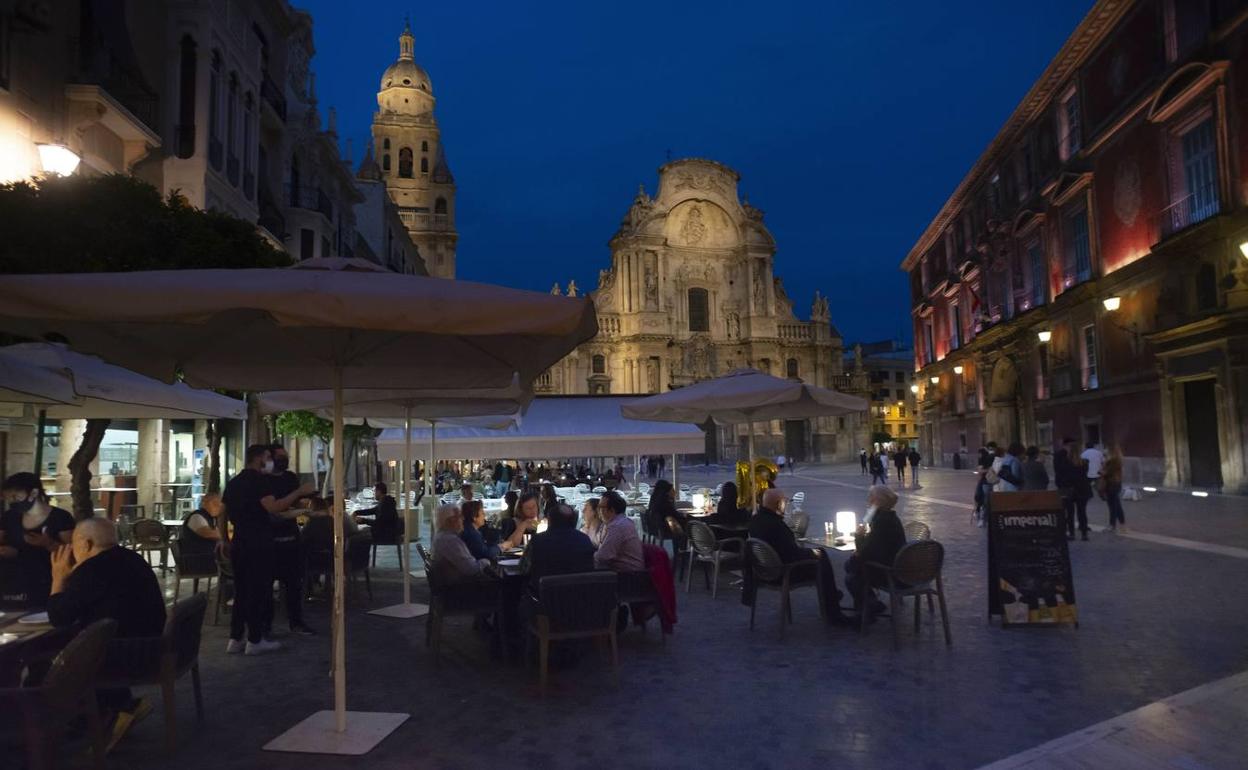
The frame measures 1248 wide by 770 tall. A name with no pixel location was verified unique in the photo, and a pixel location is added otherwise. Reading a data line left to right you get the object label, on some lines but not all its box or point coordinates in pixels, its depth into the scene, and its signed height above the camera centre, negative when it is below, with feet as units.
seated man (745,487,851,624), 22.79 -3.15
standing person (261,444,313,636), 22.00 -2.80
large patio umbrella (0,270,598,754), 11.67 +2.17
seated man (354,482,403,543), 33.88 -2.94
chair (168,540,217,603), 26.02 -3.45
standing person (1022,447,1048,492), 39.63 -1.76
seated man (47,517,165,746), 13.41 -2.26
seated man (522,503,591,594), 18.72 -2.45
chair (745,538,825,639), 22.09 -3.58
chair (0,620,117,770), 10.84 -3.30
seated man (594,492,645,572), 20.74 -2.63
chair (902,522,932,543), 24.84 -2.81
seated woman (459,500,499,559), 22.82 -2.49
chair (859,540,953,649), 20.76 -3.35
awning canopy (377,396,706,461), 41.68 +0.51
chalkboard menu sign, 21.88 -3.38
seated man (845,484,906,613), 21.90 -2.75
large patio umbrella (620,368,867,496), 31.04 +1.74
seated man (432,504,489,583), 19.83 -2.71
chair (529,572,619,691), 17.16 -3.40
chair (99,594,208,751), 13.42 -3.40
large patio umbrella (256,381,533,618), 25.61 +1.68
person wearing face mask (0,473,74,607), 17.48 -1.86
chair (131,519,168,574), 30.94 -3.03
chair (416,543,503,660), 19.48 -3.60
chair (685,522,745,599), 28.04 -3.72
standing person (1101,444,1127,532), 41.16 -2.55
